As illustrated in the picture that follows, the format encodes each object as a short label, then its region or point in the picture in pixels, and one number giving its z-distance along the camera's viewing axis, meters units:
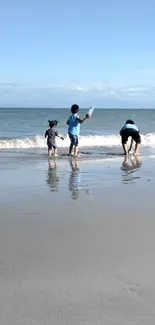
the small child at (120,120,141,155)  13.65
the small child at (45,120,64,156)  13.36
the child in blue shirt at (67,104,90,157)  12.51
